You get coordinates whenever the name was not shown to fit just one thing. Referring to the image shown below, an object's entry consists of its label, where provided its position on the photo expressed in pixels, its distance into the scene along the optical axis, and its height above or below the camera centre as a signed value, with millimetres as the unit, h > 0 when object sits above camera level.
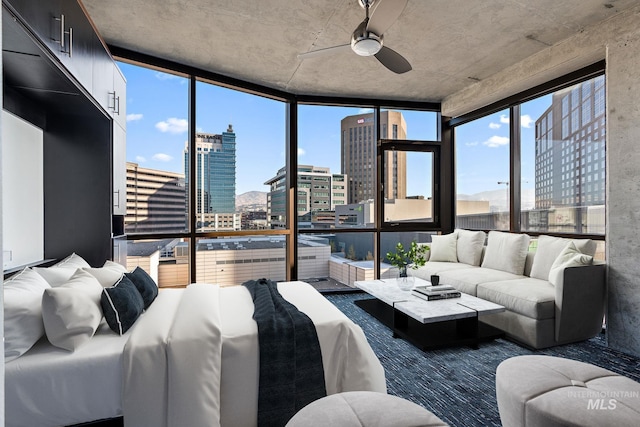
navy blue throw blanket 1802 -840
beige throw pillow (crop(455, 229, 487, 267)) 4557 -451
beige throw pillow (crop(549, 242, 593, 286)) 2957 -434
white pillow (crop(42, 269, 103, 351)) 1684 -521
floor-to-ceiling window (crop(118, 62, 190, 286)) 3699 +487
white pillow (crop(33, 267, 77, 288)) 2109 -383
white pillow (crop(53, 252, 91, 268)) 2421 -350
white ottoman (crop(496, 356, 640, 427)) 1325 -778
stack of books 3223 -761
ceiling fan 2217 +1347
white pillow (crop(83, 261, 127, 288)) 2215 -405
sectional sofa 2938 -712
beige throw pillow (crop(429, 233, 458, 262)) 4832 -492
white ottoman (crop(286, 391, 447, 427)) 1270 -784
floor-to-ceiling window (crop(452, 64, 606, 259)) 3525 +660
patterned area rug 2111 -1201
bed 1580 -804
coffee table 2865 -1001
